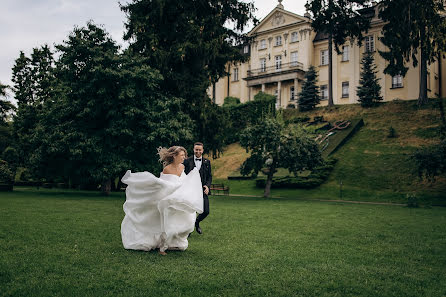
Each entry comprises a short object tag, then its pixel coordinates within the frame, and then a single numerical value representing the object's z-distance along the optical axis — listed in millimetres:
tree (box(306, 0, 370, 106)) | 38781
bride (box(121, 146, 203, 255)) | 6926
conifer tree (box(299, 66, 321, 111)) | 43562
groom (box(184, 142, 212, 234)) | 9242
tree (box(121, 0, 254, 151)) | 23969
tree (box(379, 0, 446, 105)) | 31172
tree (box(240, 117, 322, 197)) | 24047
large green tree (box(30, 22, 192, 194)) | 21734
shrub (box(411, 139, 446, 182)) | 19891
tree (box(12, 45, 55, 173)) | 32531
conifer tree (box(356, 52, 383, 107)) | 39062
